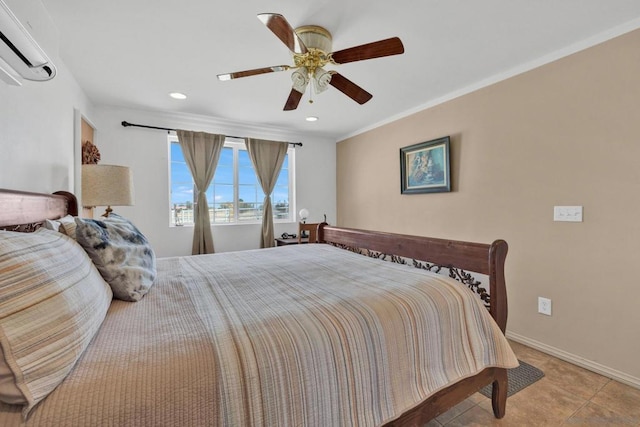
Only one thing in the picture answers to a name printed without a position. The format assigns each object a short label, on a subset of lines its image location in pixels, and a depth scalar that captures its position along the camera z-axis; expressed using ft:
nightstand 13.14
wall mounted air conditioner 3.73
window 12.41
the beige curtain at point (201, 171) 12.09
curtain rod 11.02
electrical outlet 7.47
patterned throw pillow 3.92
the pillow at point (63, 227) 4.04
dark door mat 5.93
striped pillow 2.01
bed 2.34
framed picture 9.96
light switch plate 6.88
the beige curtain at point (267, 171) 13.61
